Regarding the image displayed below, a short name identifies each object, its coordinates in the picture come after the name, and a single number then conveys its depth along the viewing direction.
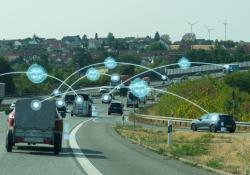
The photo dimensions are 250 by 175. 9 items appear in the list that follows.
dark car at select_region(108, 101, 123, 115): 93.28
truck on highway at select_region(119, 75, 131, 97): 120.38
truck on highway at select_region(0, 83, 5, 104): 96.50
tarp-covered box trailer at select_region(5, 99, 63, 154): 26.27
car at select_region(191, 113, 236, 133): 54.78
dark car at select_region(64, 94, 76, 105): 120.51
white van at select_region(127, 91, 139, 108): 118.26
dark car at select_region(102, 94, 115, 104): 119.25
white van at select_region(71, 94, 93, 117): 85.75
